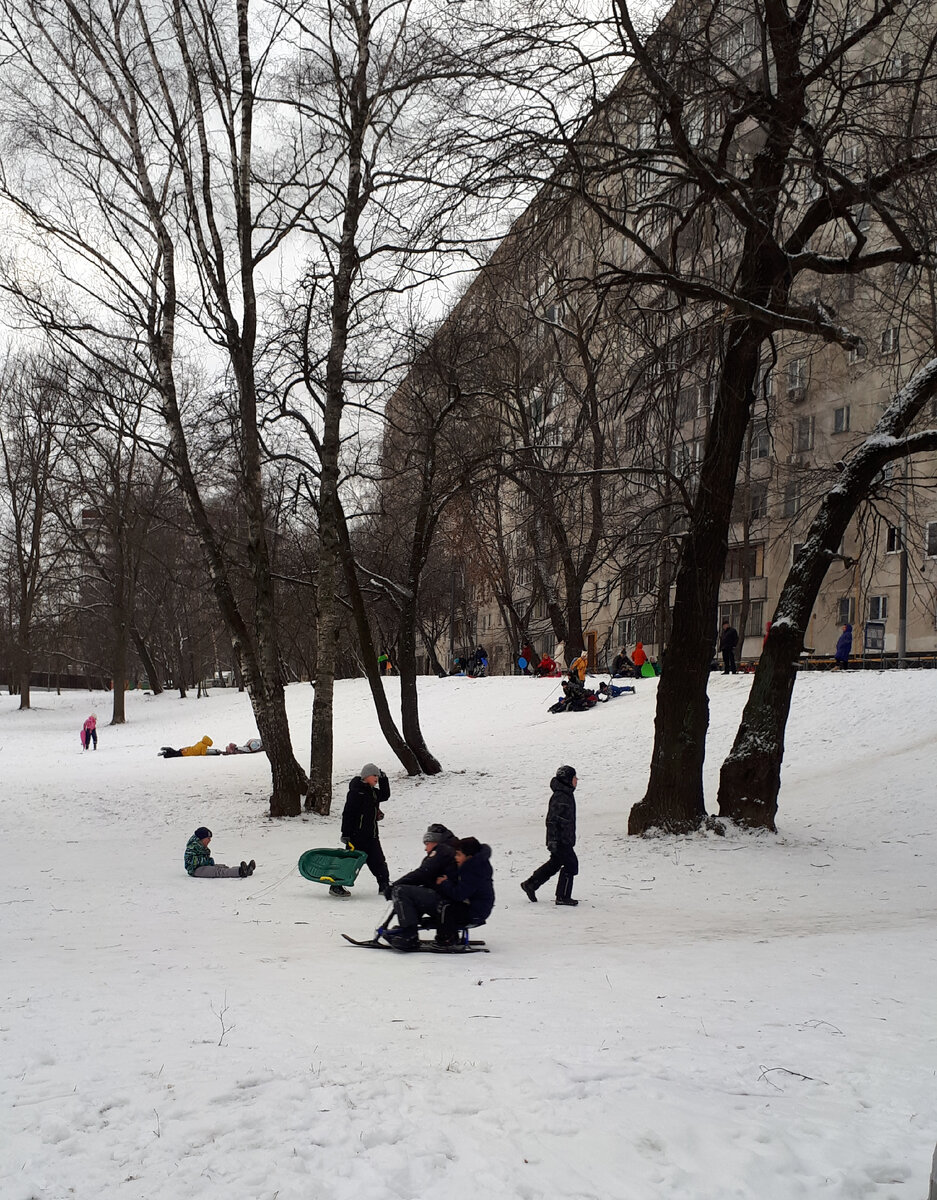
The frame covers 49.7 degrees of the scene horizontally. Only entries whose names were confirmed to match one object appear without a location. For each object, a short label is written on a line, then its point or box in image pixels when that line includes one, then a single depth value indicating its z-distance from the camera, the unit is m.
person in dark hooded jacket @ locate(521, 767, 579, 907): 11.12
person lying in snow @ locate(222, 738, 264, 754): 30.47
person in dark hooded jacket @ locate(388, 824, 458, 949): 8.83
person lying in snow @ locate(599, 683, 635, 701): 29.14
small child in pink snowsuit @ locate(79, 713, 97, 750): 35.50
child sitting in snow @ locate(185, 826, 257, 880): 12.83
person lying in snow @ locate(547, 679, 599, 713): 28.84
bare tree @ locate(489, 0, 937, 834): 9.80
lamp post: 23.65
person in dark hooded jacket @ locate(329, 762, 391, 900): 11.77
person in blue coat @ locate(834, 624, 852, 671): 28.20
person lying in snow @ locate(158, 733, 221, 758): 31.69
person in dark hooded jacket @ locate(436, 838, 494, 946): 8.86
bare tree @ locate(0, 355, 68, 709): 46.50
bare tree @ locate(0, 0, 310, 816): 17.11
